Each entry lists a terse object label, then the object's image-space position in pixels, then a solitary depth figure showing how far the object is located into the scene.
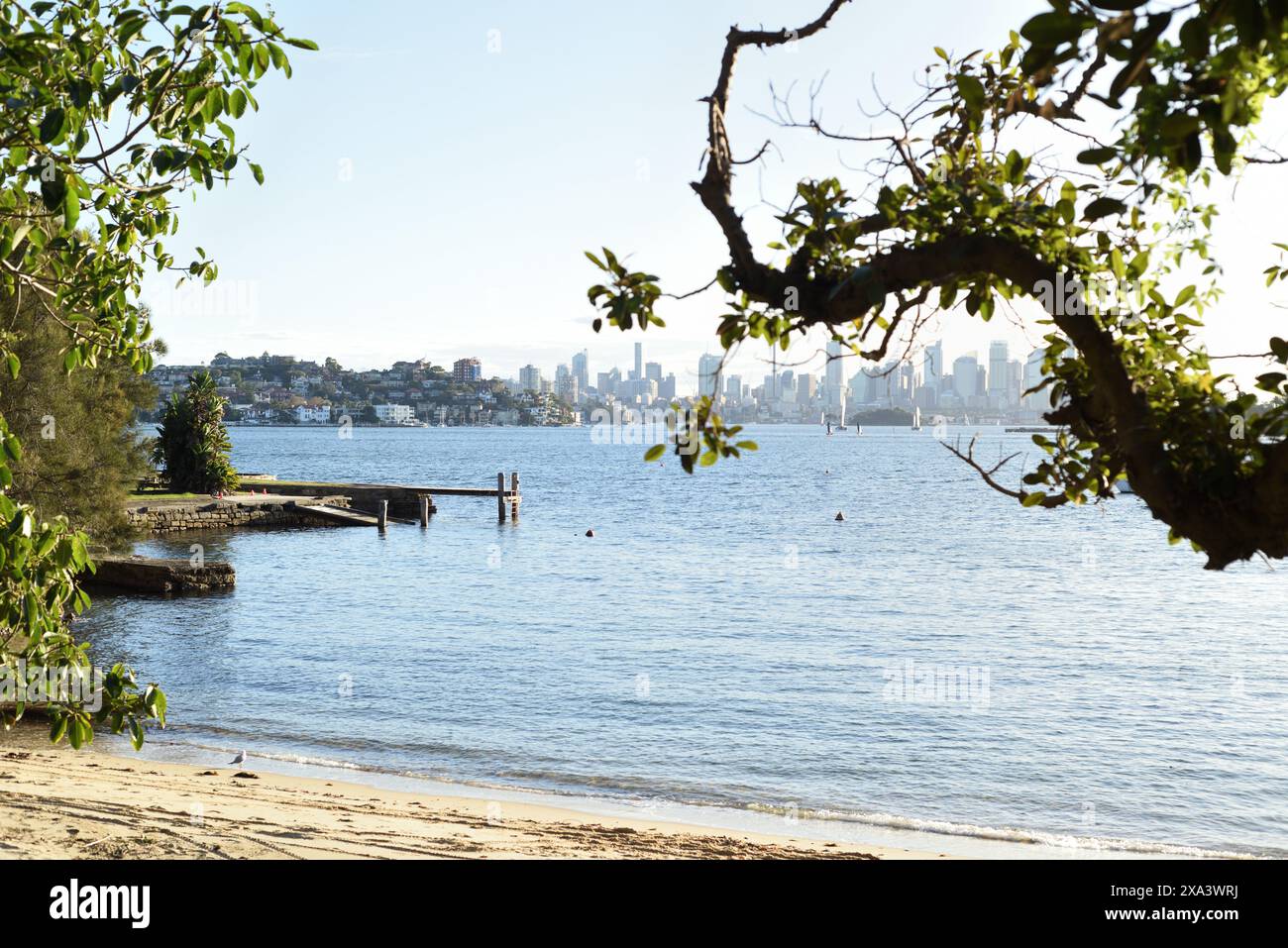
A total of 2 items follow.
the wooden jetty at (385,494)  52.78
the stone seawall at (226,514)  41.62
